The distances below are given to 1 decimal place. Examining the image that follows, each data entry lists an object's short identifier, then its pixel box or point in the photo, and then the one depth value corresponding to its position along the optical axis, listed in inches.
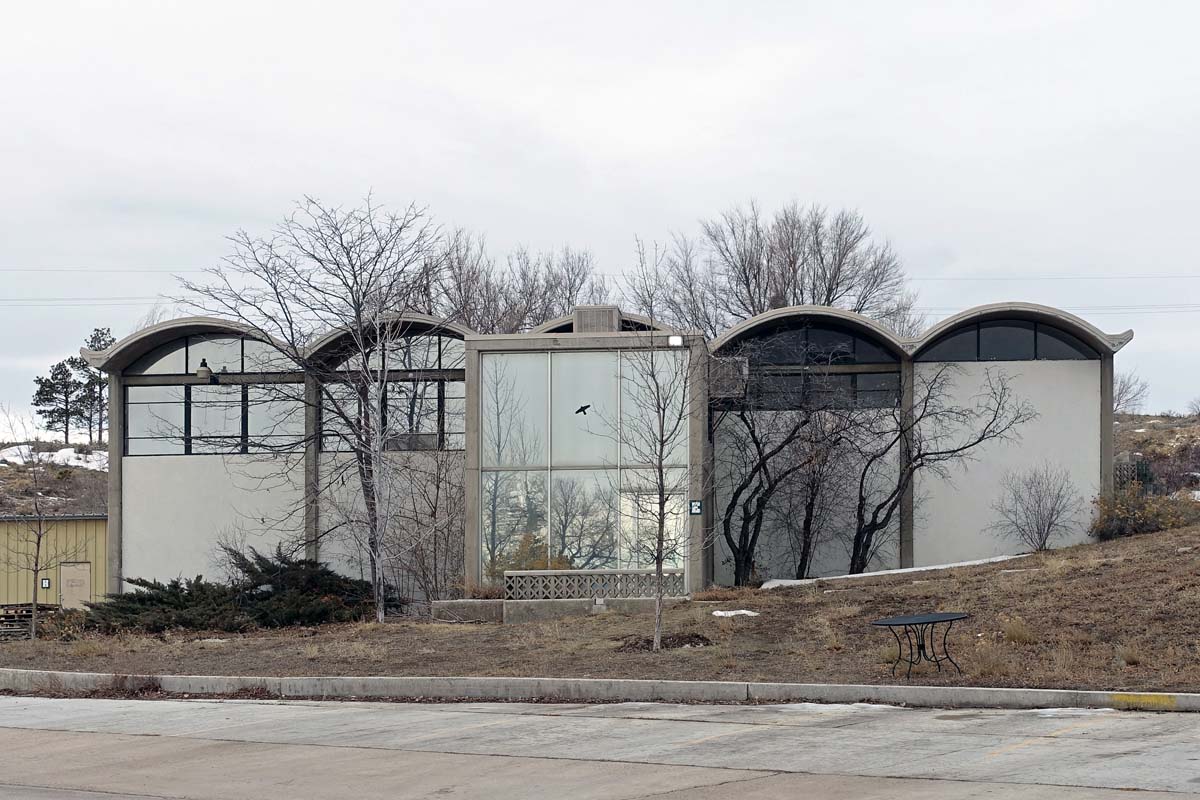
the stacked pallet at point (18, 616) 1149.2
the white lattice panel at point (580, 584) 980.6
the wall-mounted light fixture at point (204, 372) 1283.2
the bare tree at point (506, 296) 1972.2
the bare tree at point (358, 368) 1092.5
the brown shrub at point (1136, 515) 1194.6
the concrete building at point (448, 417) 1261.1
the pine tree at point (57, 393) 3107.8
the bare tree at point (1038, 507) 1244.5
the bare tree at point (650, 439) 987.3
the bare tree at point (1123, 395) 2310.5
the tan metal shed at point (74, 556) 1349.7
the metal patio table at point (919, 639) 553.6
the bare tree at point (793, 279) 1957.4
